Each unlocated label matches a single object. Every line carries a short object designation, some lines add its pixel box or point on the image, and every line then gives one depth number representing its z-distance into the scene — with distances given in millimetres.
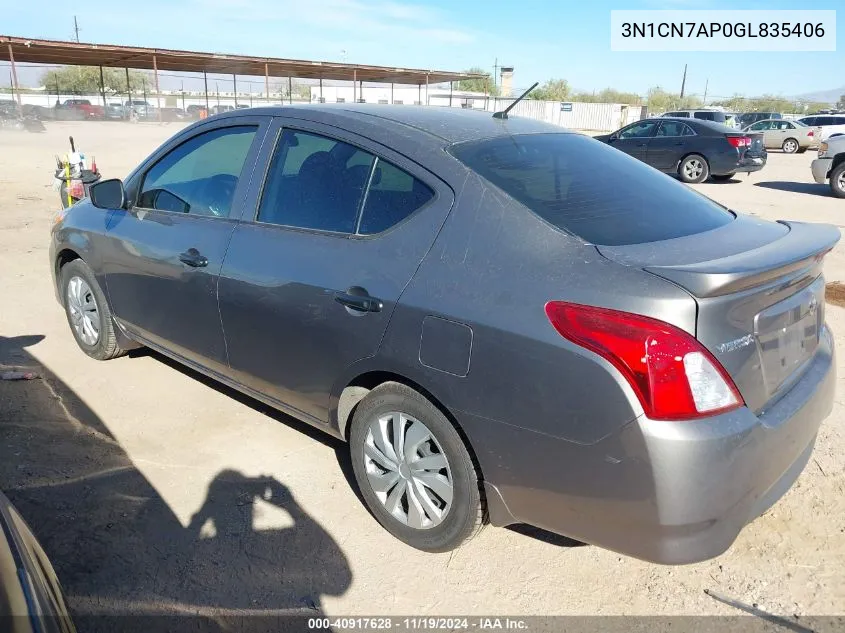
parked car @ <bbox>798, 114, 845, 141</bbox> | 27234
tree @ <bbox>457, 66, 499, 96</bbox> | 70625
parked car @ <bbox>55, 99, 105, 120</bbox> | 30891
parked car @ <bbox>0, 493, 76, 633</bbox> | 1439
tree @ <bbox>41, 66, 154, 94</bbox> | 53938
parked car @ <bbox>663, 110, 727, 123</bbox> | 24484
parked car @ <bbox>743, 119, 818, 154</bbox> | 27328
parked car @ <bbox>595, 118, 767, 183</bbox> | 15617
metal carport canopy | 26906
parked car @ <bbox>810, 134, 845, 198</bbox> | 13562
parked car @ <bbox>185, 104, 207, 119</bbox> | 33225
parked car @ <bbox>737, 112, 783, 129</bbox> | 32809
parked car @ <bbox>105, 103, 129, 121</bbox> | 31083
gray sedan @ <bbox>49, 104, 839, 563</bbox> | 2027
